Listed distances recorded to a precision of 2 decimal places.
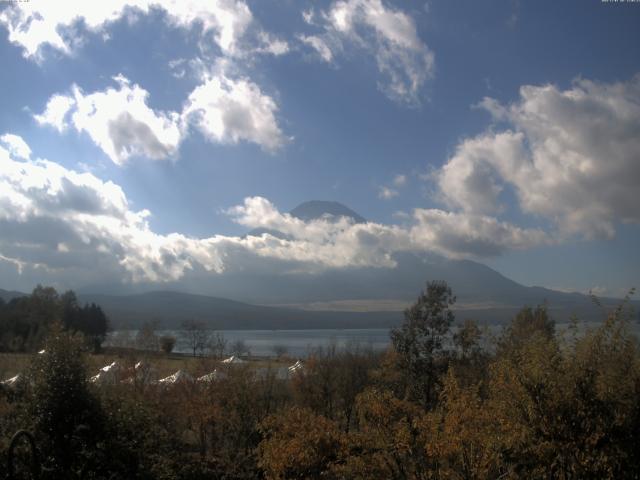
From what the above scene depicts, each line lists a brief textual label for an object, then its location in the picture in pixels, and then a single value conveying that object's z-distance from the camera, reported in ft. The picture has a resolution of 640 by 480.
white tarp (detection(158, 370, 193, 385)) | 130.65
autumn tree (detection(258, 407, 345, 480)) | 61.57
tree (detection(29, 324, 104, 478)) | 66.08
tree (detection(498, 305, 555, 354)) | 91.31
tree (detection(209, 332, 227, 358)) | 156.19
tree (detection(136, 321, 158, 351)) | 211.61
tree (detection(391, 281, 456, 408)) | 114.52
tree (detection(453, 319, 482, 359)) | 117.08
